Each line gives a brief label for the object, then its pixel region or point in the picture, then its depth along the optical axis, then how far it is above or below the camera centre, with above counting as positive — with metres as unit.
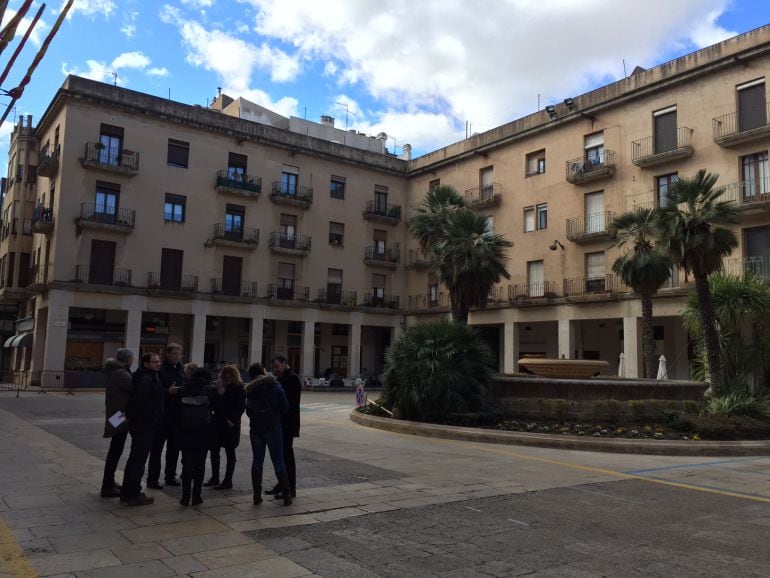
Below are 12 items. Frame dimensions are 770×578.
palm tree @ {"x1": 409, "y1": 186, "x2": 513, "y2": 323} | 23.91 +3.60
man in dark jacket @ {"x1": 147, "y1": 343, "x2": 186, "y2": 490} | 7.88 -0.99
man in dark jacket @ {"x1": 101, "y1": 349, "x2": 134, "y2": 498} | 7.24 -0.66
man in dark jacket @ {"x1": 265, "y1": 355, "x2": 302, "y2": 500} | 7.69 -0.78
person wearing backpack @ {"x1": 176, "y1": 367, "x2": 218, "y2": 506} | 7.07 -0.94
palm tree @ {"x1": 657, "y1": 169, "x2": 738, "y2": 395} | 17.05 +3.16
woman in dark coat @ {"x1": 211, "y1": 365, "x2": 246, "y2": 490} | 7.98 -0.74
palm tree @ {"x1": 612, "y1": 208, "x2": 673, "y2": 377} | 24.67 +3.48
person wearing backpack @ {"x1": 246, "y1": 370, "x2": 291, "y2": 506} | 7.21 -0.83
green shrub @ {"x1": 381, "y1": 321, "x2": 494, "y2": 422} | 15.65 -0.43
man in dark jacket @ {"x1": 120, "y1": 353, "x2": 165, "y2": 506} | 7.12 -0.87
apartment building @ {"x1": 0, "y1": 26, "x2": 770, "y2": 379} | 29.33 +7.48
